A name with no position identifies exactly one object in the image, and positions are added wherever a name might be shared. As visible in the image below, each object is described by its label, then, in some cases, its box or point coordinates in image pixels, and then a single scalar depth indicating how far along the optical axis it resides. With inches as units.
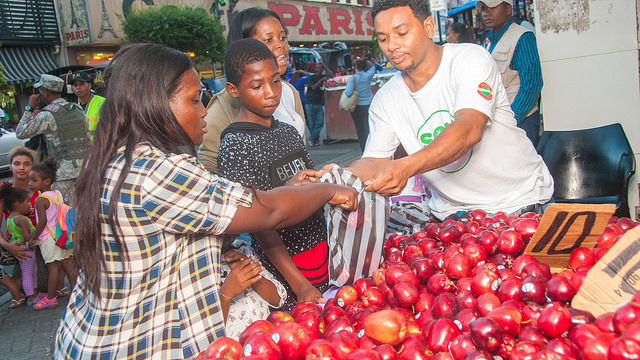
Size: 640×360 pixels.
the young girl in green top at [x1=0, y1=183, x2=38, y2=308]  211.9
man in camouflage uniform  255.8
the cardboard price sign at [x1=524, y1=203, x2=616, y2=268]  77.6
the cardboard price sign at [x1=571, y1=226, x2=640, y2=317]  62.2
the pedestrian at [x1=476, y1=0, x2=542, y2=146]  184.5
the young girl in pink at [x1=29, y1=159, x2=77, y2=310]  209.8
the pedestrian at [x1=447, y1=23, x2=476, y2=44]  331.6
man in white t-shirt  103.0
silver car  541.3
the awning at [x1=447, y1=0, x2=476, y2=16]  437.6
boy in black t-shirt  94.7
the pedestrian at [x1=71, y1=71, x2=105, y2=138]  275.6
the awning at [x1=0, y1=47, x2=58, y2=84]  948.0
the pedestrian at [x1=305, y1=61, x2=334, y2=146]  537.3
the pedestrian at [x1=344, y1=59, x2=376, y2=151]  440.8
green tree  997.8
